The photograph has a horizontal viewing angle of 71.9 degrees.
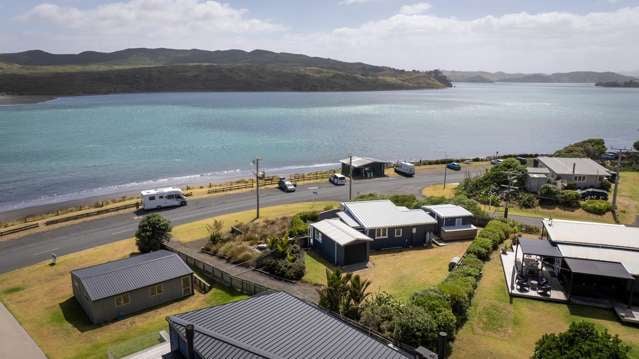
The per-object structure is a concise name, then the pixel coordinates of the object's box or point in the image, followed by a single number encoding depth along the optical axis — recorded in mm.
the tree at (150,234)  34062
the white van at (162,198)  47062
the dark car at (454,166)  69625
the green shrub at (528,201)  47281
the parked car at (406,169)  64562
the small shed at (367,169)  63562
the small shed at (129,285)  24875
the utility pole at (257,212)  44131
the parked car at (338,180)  58656
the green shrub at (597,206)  44734
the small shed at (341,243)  31859
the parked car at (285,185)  55000
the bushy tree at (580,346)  15469
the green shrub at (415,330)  19141
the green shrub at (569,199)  46531
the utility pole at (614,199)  44891
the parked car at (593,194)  49156
